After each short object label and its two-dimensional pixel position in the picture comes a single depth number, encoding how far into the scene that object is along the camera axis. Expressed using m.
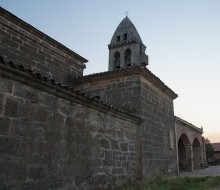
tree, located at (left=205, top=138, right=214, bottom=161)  33.94
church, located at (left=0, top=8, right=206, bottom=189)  4.94
